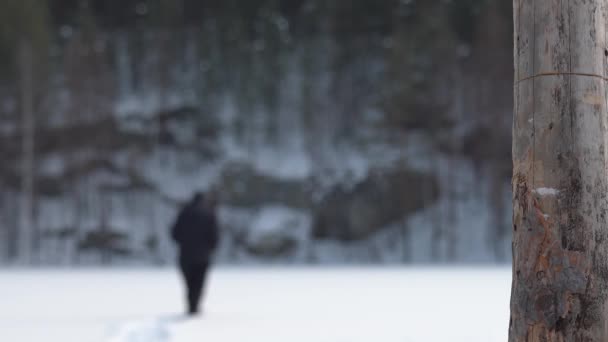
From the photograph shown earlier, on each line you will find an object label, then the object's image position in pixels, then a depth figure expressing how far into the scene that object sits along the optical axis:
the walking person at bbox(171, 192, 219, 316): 16.22
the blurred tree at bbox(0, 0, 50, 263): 59.50
